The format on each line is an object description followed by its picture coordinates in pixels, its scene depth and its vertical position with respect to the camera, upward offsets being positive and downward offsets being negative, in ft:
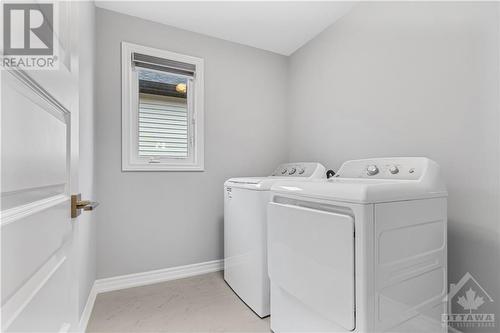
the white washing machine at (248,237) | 5.58 -1.77
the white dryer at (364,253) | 3.35 -1.32
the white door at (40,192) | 1.36 -0.19
